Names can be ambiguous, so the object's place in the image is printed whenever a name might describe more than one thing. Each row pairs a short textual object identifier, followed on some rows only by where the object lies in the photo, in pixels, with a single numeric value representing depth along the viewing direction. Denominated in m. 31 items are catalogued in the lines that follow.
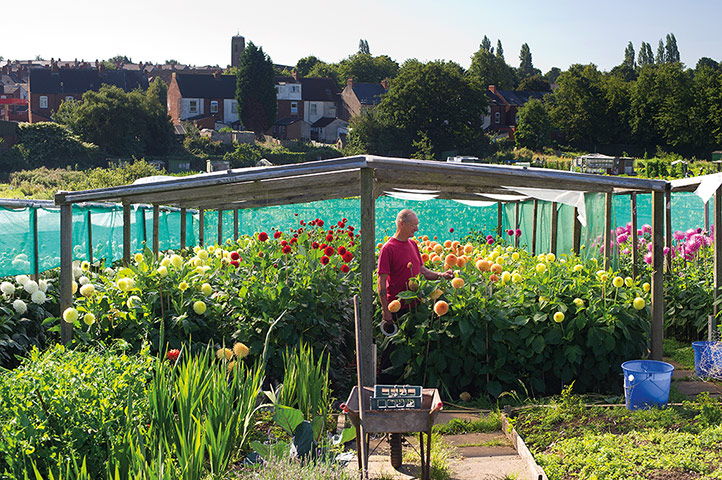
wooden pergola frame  6.00
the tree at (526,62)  145.12
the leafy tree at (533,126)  64.00
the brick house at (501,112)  79.86
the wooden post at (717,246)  8.32
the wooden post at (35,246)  8.02
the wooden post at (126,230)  7.47
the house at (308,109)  74.75
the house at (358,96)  77.86
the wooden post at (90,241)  9.39
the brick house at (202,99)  76.19
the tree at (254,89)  67.56
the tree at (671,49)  154.75
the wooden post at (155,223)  9.69
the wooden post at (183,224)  11.17
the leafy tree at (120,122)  52.56
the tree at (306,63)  111.44
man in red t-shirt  6.39
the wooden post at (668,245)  9.43
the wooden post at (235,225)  12.98
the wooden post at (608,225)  8.73
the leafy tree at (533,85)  93.38
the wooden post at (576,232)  10.41
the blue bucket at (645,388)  5.63
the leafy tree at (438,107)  59.88
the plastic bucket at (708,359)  6.77
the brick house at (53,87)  76.81
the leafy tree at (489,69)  95.88
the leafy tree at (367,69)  98.44
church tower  141.88
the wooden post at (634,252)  8.42
